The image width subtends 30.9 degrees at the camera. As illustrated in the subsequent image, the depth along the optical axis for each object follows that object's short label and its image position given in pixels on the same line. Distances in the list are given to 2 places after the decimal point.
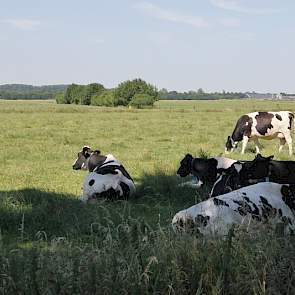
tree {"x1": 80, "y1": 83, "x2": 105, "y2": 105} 103.69
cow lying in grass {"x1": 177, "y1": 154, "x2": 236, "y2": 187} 11.18
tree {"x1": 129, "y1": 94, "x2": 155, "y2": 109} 82.38
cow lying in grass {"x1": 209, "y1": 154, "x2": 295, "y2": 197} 9.52
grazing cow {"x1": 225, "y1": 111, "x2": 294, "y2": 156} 18.78
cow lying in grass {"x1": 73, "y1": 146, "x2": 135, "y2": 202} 9.70
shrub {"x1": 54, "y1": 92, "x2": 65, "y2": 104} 112.00
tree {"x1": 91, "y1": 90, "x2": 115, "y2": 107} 91.24
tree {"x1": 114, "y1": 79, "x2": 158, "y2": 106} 91.00
